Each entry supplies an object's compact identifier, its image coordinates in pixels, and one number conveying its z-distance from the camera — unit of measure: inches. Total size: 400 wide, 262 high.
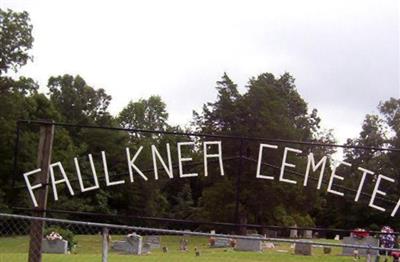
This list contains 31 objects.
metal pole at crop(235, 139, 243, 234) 374.4
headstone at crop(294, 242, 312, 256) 880.9
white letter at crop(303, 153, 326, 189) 356.5
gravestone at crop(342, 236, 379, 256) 816.9
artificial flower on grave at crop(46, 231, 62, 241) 811.4
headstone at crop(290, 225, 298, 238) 1396.8
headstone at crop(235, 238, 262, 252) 881.5
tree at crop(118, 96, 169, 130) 2746.1
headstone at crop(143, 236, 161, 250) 959.6
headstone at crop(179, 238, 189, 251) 975.3
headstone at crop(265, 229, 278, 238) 1431.7
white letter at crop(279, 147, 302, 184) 352.6
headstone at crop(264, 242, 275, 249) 1005.5
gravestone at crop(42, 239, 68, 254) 804.0
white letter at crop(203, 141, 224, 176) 362.6
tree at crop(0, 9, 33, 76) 1604.3
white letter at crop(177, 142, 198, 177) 362.7
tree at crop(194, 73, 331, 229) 1450.5
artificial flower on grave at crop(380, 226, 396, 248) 678.9
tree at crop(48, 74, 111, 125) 2374.5
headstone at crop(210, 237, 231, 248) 1038.6
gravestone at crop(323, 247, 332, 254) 919.7
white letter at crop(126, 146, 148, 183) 368.2
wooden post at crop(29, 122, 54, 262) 365.4
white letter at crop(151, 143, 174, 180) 365.7
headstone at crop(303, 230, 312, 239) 1414.9
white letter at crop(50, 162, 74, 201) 371.6
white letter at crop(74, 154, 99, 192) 366.6
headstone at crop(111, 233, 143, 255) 820.7
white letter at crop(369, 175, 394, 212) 349.1
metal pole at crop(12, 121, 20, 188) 379.6
